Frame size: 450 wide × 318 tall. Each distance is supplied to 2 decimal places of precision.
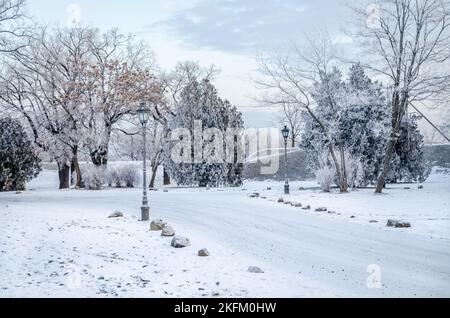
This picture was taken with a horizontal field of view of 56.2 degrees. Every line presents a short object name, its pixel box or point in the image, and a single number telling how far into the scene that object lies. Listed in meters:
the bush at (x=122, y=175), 32.88
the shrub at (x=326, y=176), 26.95
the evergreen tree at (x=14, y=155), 30.94
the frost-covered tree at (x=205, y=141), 31.59
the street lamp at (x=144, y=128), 14.16
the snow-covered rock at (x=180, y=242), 10.14
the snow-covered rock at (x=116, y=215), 14.39
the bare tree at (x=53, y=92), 29.83
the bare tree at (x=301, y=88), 26.25
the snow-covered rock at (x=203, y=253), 9.29
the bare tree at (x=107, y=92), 30.22
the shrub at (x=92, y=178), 29.42
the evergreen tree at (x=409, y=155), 33.09
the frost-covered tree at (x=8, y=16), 21.38
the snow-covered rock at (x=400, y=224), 12.95
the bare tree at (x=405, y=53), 23.42
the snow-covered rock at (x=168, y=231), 11.45
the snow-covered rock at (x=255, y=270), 7.91
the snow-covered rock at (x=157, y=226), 12.32
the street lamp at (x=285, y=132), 26.42
